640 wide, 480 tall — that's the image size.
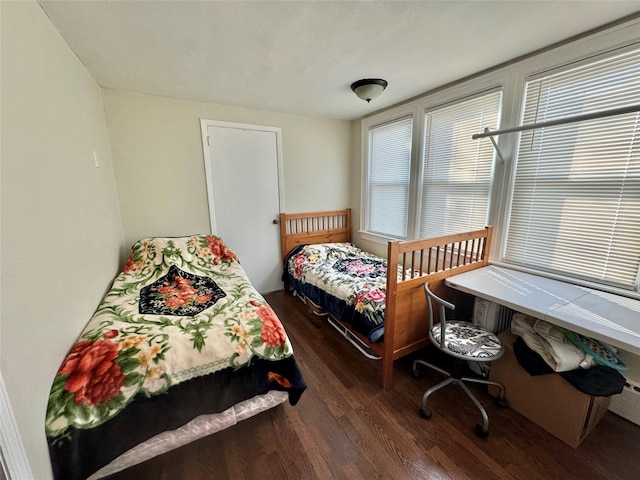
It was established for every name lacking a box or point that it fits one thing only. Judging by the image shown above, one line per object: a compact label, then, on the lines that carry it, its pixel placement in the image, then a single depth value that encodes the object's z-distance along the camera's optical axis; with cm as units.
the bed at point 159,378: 100
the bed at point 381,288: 167
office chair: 141
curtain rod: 123
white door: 275
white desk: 116
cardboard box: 131
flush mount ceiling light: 209
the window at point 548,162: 147
